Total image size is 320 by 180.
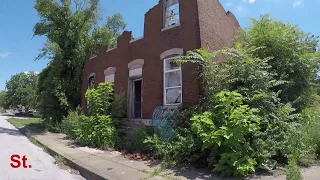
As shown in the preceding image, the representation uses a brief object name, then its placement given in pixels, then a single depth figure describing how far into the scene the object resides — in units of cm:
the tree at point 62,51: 1414
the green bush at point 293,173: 335
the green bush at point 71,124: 968
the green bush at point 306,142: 487
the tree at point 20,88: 4571
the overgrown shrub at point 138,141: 686
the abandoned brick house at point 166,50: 727
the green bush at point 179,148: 519
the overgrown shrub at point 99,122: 789
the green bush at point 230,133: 434
